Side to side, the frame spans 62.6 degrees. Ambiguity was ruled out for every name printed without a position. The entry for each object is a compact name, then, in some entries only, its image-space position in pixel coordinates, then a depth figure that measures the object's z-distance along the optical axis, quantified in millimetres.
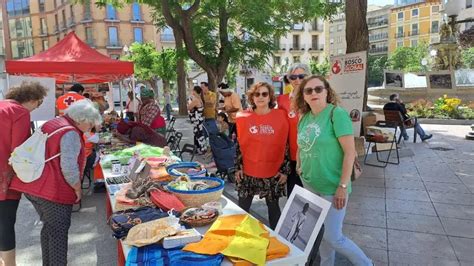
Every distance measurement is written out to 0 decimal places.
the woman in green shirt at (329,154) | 2459
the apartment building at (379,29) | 83350
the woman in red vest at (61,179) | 2715
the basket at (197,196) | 2592
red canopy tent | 6879
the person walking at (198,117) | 8609
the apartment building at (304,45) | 59844
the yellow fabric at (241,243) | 1852
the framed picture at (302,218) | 2193
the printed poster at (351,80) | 6293
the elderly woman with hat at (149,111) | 6008
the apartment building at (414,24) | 70062
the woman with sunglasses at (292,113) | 3188
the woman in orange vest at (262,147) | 3109
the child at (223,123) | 8352
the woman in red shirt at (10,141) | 2889
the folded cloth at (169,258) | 1794
